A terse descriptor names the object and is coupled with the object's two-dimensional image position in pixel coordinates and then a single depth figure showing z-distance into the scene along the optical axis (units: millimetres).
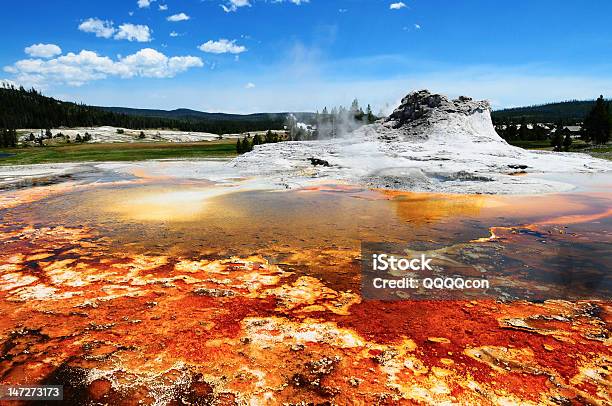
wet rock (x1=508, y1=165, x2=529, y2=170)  17136
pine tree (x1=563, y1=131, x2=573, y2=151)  33488
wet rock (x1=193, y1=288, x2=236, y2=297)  5543
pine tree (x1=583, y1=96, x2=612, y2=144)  36969
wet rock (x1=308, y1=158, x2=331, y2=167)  20425
